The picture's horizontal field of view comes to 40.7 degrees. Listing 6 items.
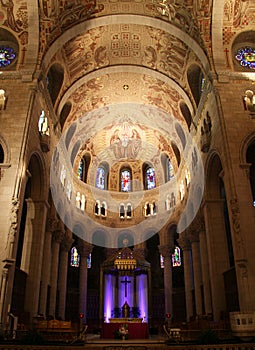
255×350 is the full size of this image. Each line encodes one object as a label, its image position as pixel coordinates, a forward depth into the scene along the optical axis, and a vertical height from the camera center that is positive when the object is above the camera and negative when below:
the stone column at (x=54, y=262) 21.27 +3.50
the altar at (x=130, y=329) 16.84 -0.43
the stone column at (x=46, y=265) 18.77 +2.95
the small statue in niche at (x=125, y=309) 20.37 +0.59
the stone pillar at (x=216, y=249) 16.73 +3.30
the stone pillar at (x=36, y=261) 16.67 +2.78
